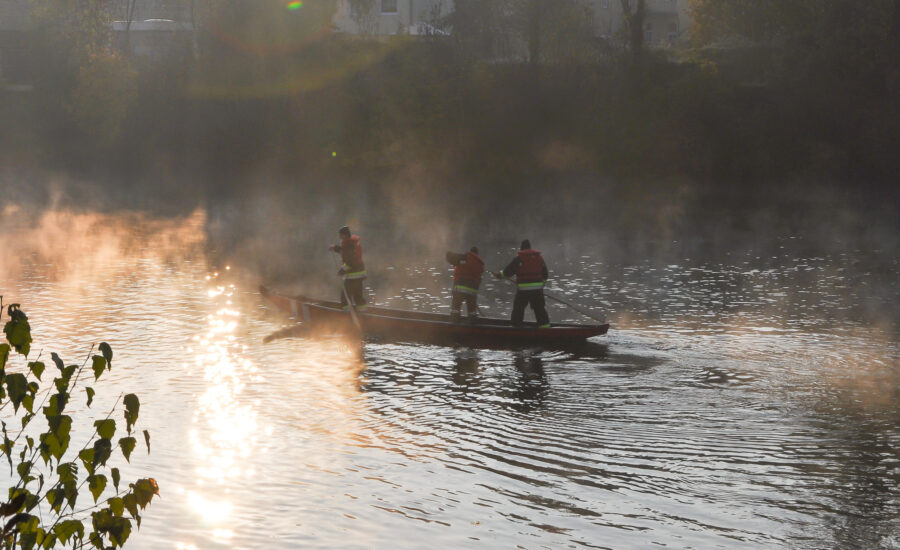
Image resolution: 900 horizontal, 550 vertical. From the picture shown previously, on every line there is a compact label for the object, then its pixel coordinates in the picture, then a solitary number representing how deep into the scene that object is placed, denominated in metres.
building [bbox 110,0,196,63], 70.50
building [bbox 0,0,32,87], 73.19
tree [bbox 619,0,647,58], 62.60
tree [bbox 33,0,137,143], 66.44
